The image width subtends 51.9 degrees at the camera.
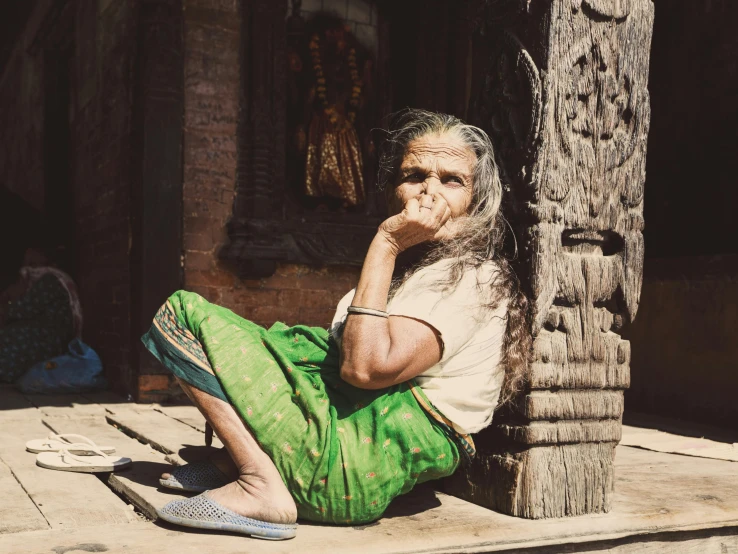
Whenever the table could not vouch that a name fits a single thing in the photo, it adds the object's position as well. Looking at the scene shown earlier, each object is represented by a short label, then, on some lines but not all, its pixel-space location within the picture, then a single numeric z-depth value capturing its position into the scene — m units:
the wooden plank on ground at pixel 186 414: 4.25
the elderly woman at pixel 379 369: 2.17
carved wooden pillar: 2.45
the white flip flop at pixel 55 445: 3.11
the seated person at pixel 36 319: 6.16
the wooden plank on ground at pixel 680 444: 3.82
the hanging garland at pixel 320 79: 6.01
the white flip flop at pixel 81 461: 2.91
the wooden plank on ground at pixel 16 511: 2.20
